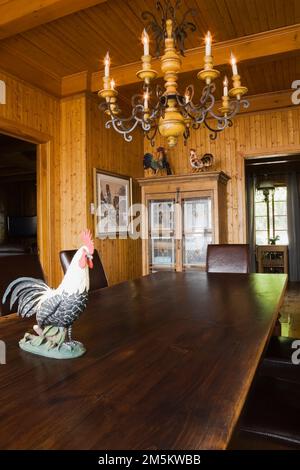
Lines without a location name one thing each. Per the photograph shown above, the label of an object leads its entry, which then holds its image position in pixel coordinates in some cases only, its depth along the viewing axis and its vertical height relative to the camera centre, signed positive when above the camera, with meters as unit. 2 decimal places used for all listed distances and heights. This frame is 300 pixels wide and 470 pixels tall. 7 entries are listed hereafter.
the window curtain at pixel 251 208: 7.20 +0.56
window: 7.13 +0.39
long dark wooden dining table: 0.58 -0.34
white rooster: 0.93 -0.17
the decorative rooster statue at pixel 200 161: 4.27 +0.94
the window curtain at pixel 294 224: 6.94 +0.18
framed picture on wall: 3.80 +0.41
